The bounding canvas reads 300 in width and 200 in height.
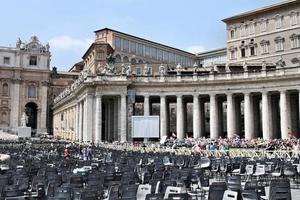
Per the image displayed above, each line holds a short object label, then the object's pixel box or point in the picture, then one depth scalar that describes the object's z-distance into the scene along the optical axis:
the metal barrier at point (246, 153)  30.66
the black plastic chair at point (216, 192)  11.52
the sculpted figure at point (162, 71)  62.57
